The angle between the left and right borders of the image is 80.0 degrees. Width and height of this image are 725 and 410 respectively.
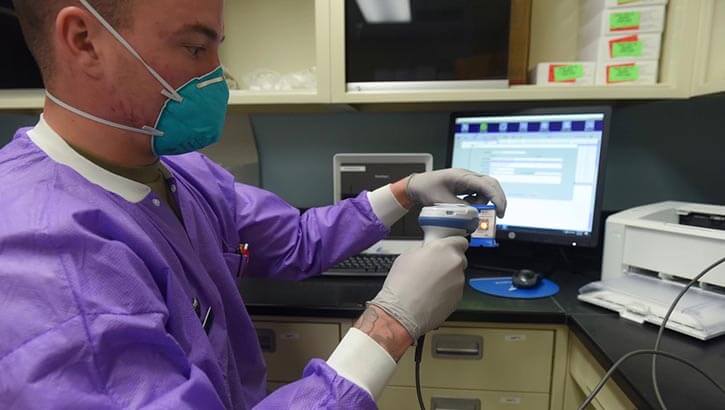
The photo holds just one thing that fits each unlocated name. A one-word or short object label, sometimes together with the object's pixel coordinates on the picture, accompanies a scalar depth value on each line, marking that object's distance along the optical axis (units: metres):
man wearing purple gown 0.43
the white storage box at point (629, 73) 1.14
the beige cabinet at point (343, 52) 1.08
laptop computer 1.32
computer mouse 1.15
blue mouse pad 1.10
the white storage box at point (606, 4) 1.12
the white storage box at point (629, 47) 1.13
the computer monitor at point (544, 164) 1.15
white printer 0.87
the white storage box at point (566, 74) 1.17
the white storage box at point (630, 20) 1.12
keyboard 1.19
